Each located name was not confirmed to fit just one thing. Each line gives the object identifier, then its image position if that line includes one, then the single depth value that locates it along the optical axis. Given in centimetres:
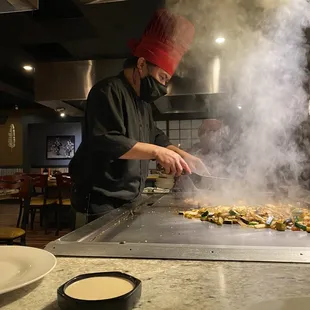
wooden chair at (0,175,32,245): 272
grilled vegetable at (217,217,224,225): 132
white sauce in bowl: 54
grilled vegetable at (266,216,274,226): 127
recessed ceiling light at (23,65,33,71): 560
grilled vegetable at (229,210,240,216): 141
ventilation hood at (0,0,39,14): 150
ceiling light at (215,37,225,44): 282
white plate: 60
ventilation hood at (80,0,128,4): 159
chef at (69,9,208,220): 145
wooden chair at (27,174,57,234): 527
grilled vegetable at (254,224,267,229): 126
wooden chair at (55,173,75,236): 528
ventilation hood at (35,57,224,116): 441
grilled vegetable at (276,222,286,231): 120
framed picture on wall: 912
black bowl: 48
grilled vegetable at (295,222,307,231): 120
